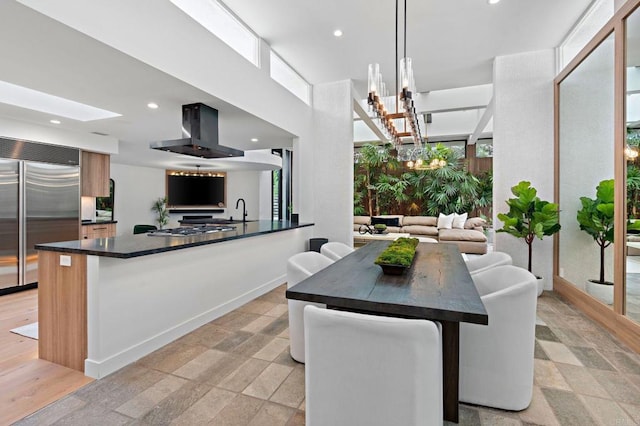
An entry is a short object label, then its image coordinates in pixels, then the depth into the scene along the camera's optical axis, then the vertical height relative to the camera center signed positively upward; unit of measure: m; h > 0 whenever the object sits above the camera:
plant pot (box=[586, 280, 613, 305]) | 3.05 -0.81
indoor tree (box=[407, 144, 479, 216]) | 8.96 +0.75
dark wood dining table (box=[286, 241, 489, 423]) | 1.34 -0.40
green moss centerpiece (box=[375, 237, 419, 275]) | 1.92 -0.31
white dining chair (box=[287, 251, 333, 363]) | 2.19 -0.70
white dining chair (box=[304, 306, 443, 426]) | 1.19 -0.64
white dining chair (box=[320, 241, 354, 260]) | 2.97 -0.39
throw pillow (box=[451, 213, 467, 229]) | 8.11 -0.24
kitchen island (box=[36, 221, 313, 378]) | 2.16 -0.68
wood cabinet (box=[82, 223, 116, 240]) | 5.69 -0.39
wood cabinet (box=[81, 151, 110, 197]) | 5.15 +0.61
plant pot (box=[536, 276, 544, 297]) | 3.96 -0.93
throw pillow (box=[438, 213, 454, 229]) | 8.25 -0.25
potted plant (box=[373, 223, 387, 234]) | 7.77 -0.44
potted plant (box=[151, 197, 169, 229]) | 8.91 +0.01
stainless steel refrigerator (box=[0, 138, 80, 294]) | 4.00 +0.10
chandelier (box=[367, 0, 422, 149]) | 2.87 +1.14
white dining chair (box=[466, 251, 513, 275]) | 2.57 -0.43
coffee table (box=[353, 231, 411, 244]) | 7.31 -0.61
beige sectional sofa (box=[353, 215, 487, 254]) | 6.97 -0.46
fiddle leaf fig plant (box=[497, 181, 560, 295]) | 3.82 -0.05
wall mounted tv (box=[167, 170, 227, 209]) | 9.27 +0.65
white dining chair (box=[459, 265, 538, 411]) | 1.71 -0.79
